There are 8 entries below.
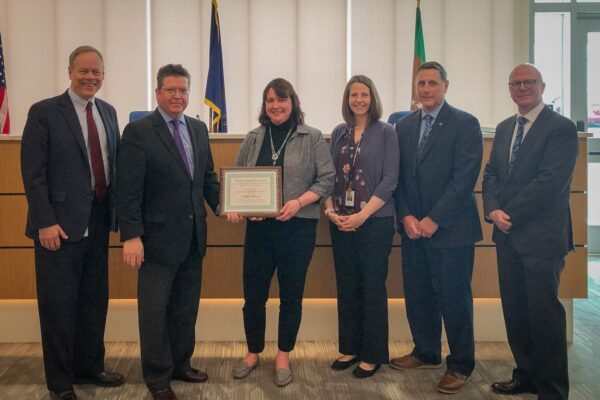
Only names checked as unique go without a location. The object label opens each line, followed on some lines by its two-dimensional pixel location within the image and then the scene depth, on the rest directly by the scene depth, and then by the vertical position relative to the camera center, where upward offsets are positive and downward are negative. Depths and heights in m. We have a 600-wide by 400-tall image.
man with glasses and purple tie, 2.06 -0.05
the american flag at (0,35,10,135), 4.53 +0.88
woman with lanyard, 2.39 -0.10
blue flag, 4.75 +1.12
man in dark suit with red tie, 2.09 -0.01
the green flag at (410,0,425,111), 5.18 +1.60
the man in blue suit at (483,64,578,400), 2.08 -0.12
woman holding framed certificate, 2.33 -0.09
